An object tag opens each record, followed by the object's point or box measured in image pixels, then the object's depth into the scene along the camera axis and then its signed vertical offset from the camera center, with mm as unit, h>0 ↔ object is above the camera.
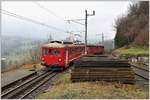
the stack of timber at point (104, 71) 15242 -1718
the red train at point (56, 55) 24641 -1333
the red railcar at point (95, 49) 46041 -1765
